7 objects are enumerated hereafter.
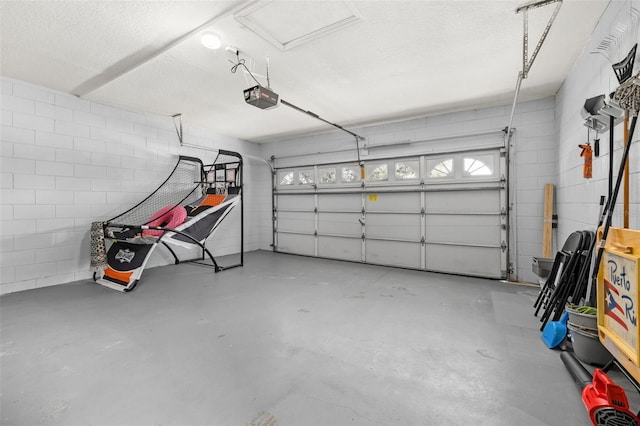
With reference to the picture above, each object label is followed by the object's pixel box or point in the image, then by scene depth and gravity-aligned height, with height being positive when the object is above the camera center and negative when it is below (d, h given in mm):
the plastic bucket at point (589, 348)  1850 -949
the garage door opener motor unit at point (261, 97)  2906 +1231
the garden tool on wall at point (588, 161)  2498 +447
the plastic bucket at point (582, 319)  1835 -747
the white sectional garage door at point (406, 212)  4508 -20
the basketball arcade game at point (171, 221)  3928 -150
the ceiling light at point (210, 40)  2586 +1645
